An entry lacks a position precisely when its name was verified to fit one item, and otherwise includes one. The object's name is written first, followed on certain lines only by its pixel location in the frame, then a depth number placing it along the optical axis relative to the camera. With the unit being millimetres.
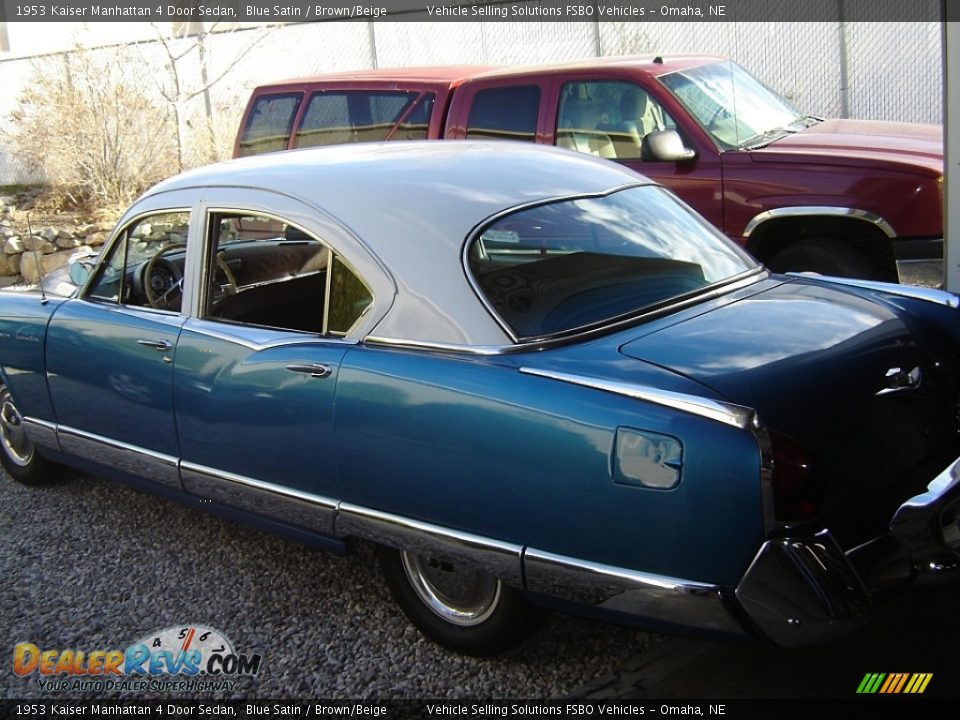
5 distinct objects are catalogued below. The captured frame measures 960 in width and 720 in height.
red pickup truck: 6102
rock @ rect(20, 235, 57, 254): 12648
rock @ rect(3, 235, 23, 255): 12953
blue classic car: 2789
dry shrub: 13805
